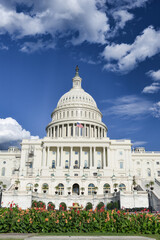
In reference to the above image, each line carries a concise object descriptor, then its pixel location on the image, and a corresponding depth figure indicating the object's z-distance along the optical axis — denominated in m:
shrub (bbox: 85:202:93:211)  50.83
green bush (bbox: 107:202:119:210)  48.64
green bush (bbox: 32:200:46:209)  48.03
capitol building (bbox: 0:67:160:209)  53.88
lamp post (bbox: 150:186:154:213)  51.59
